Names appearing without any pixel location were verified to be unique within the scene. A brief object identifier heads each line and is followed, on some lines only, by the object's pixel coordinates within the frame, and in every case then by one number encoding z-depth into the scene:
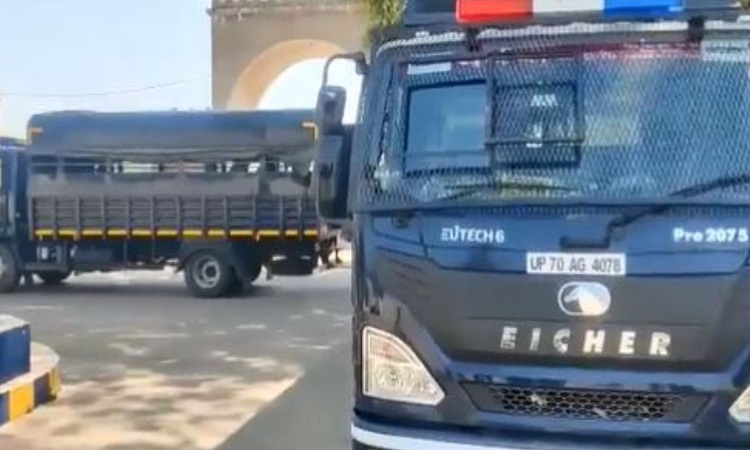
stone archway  27.45
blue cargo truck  16.70
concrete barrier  7.78
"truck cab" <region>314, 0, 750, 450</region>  3.86
